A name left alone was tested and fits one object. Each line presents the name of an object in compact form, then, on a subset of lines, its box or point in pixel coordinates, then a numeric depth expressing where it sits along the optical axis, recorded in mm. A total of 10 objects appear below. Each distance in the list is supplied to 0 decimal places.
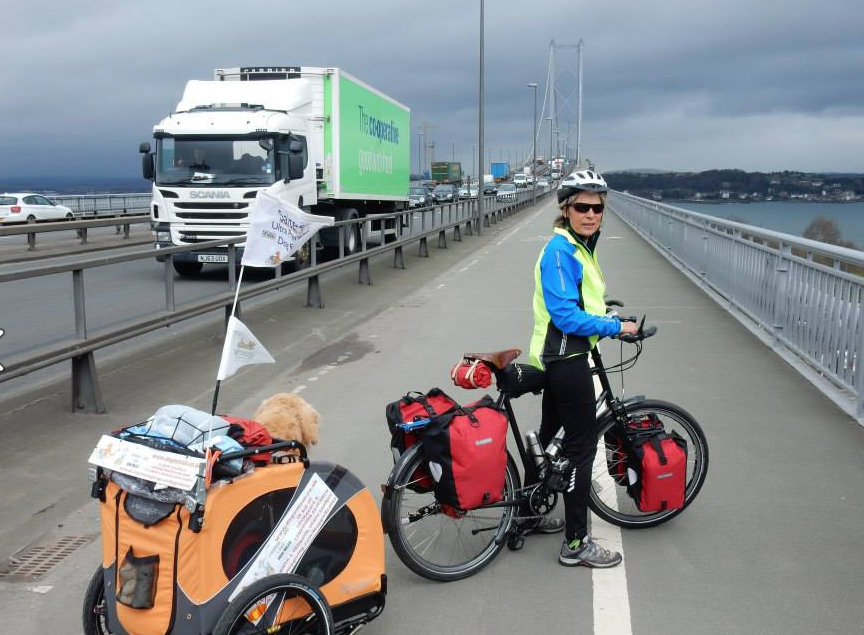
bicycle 4164
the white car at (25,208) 35938
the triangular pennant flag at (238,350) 3945
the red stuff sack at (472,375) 4238
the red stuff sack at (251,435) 3379
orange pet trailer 3107
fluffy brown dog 3787
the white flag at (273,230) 4277
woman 4238
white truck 17703
